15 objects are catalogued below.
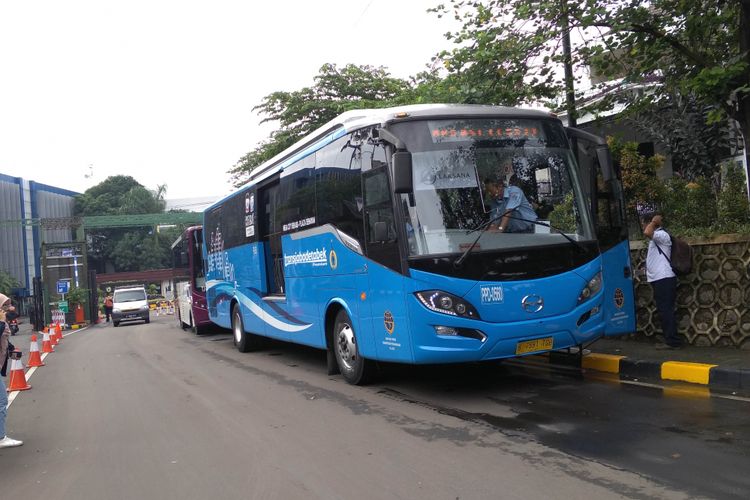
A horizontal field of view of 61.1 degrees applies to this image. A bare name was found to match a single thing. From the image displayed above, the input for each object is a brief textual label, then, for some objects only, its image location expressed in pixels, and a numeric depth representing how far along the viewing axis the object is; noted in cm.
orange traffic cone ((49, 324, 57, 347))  2025
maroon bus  1961
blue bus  661
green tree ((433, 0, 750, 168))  826
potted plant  3144
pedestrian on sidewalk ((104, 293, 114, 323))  3497
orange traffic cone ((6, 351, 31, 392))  1026
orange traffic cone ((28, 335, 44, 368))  1391
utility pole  973
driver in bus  685
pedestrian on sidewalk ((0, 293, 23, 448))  631
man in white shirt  830
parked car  3114
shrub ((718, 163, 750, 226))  852
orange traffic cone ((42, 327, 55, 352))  1695
